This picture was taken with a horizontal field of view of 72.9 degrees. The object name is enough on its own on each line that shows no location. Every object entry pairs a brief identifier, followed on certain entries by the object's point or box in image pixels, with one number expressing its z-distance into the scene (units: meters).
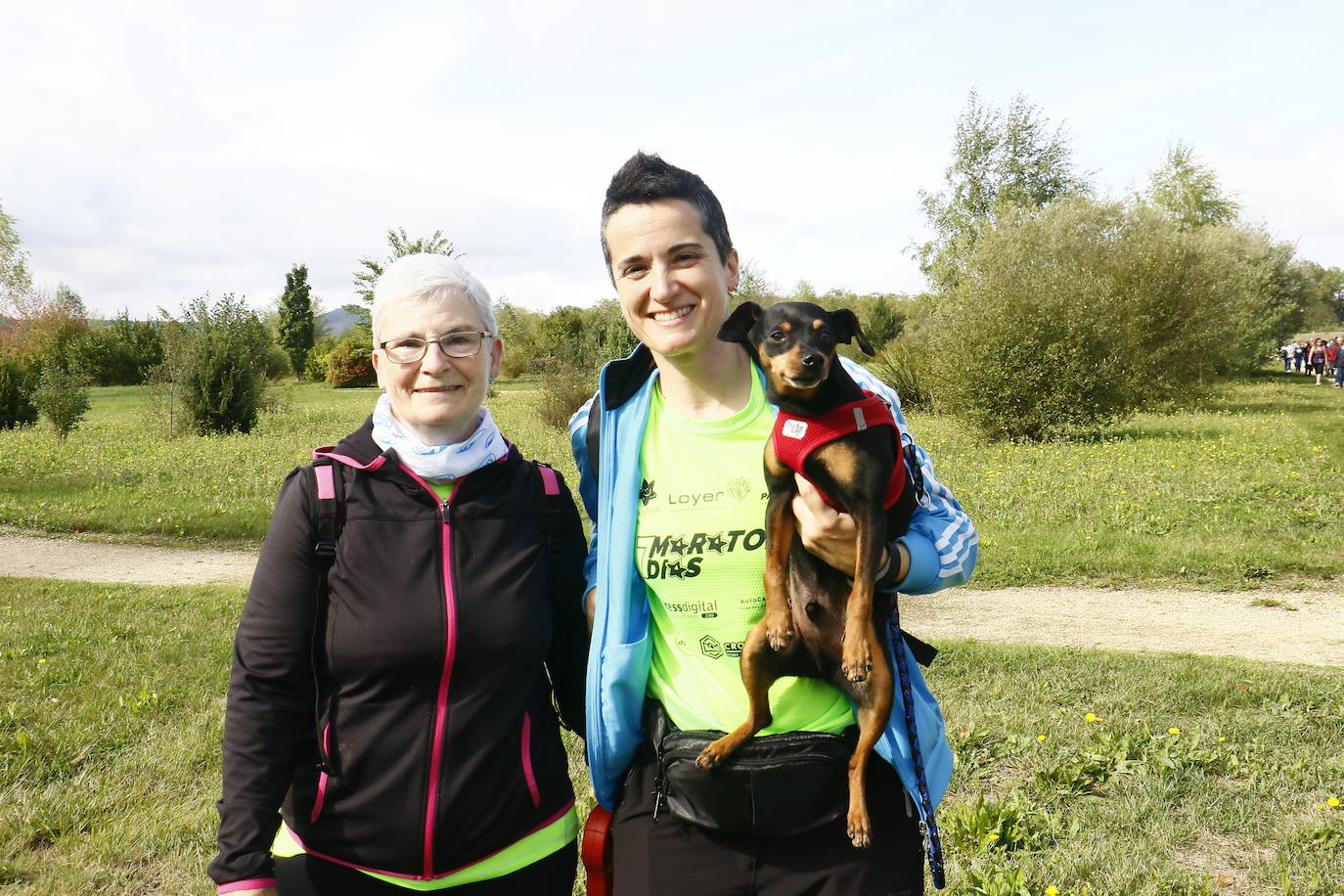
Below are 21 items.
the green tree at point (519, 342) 47.84
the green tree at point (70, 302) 51.22
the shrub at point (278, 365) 37.19
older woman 2.06
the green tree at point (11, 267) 43.75
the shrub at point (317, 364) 50.84
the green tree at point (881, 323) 42.77
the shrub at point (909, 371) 22.50
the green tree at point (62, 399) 21.28
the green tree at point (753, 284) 33.14
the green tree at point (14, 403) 24.55
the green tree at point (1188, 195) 45.22
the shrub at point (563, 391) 21.98
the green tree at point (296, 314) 56.38
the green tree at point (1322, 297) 59.59
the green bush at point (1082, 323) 18.30
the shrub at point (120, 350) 45.97
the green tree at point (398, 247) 28.86
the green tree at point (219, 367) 22.03
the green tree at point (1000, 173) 44.28
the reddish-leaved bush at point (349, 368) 46.88
